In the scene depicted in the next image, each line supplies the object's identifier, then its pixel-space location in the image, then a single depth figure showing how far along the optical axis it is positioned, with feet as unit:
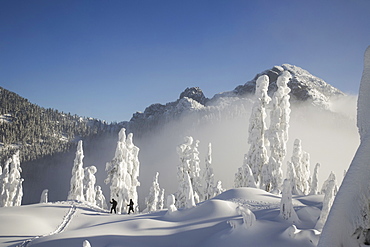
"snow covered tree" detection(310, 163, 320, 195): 98.05
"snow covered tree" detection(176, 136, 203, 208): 108.49
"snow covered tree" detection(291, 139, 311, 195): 102.53
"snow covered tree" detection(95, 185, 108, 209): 165.44
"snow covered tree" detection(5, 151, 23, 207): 124.36
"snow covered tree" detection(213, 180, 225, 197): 120.69
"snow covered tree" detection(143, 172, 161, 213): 153.58
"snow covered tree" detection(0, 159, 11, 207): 122.72
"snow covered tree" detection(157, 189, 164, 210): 162.89
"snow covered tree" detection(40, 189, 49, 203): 135.02
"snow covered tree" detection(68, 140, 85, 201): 117.91
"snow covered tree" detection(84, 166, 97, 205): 138.00
